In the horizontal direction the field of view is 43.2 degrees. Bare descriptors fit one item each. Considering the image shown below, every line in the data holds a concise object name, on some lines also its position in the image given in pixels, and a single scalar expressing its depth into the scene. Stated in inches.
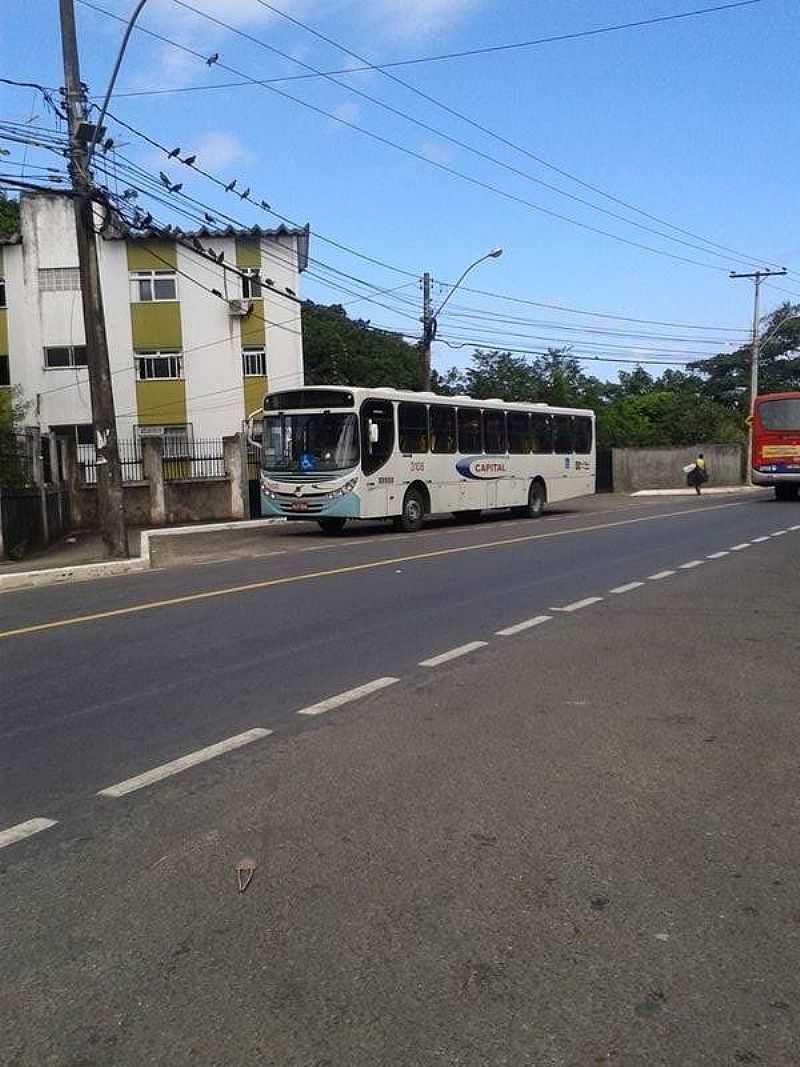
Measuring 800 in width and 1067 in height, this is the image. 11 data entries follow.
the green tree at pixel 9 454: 750.5
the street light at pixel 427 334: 1250.0
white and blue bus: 830.5
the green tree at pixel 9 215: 1865.7
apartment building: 1456.7
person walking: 1709.4
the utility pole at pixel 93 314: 647.8
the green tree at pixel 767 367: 3011.8
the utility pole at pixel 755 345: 1878.7
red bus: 1309.1
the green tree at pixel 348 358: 2527.1
